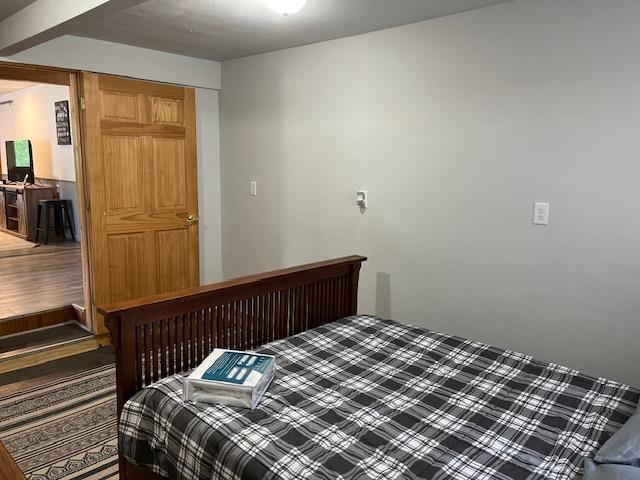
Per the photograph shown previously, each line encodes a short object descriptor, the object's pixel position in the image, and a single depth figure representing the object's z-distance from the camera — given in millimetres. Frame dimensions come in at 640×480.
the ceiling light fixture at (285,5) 2158
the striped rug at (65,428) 2271
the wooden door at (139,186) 3674
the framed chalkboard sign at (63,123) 6637
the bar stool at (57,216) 7078
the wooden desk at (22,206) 7184
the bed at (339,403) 1417
